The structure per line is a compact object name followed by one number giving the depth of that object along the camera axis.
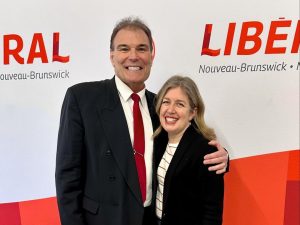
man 1.45
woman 1.49
